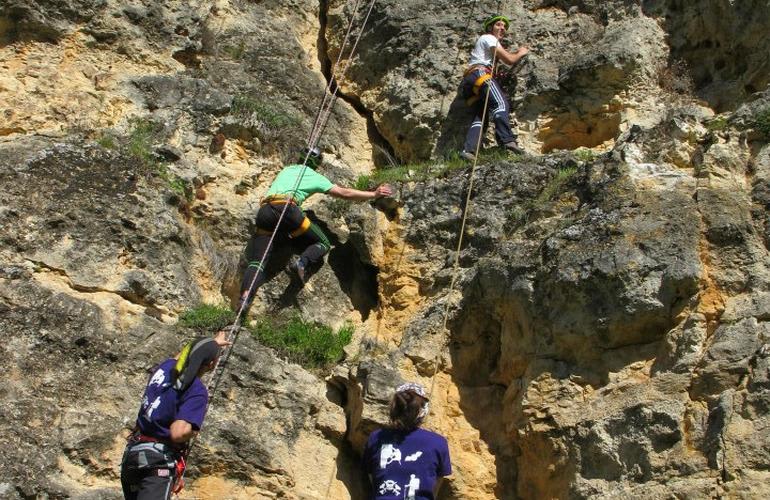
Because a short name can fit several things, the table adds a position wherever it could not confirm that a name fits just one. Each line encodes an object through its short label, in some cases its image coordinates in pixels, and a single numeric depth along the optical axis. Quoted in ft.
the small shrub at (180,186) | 33.50
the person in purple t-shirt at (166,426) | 22.02
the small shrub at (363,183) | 36.68
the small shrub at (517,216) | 31.97
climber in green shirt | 32.30
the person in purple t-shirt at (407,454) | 22.58
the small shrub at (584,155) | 33.97
